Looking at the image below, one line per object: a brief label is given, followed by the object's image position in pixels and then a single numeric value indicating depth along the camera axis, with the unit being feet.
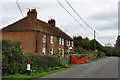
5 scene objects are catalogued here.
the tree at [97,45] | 228.59
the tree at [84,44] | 232.26
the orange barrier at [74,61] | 88.48
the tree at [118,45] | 269.97
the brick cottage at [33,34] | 91.76
